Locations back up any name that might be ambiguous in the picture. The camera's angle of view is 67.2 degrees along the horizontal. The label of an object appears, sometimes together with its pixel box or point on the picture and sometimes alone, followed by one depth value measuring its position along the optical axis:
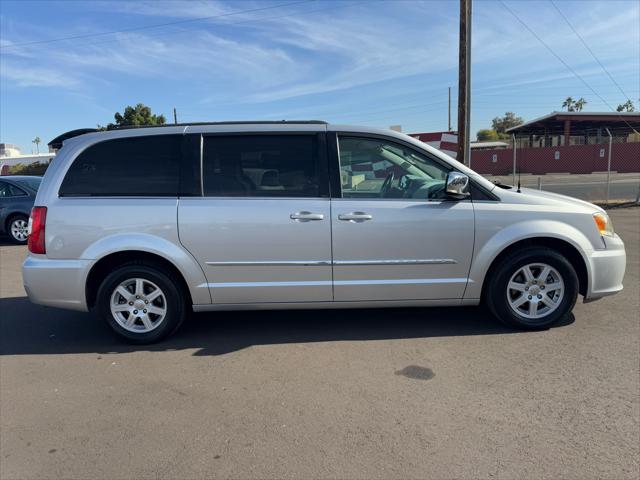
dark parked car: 10.62
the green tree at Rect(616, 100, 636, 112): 79.38
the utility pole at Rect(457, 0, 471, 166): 11.42
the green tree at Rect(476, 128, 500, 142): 79.28
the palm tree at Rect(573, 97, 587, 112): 95.00
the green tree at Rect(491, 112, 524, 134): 95.20
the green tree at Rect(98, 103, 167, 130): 48.59
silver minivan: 4.12
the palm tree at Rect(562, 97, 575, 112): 95.94
